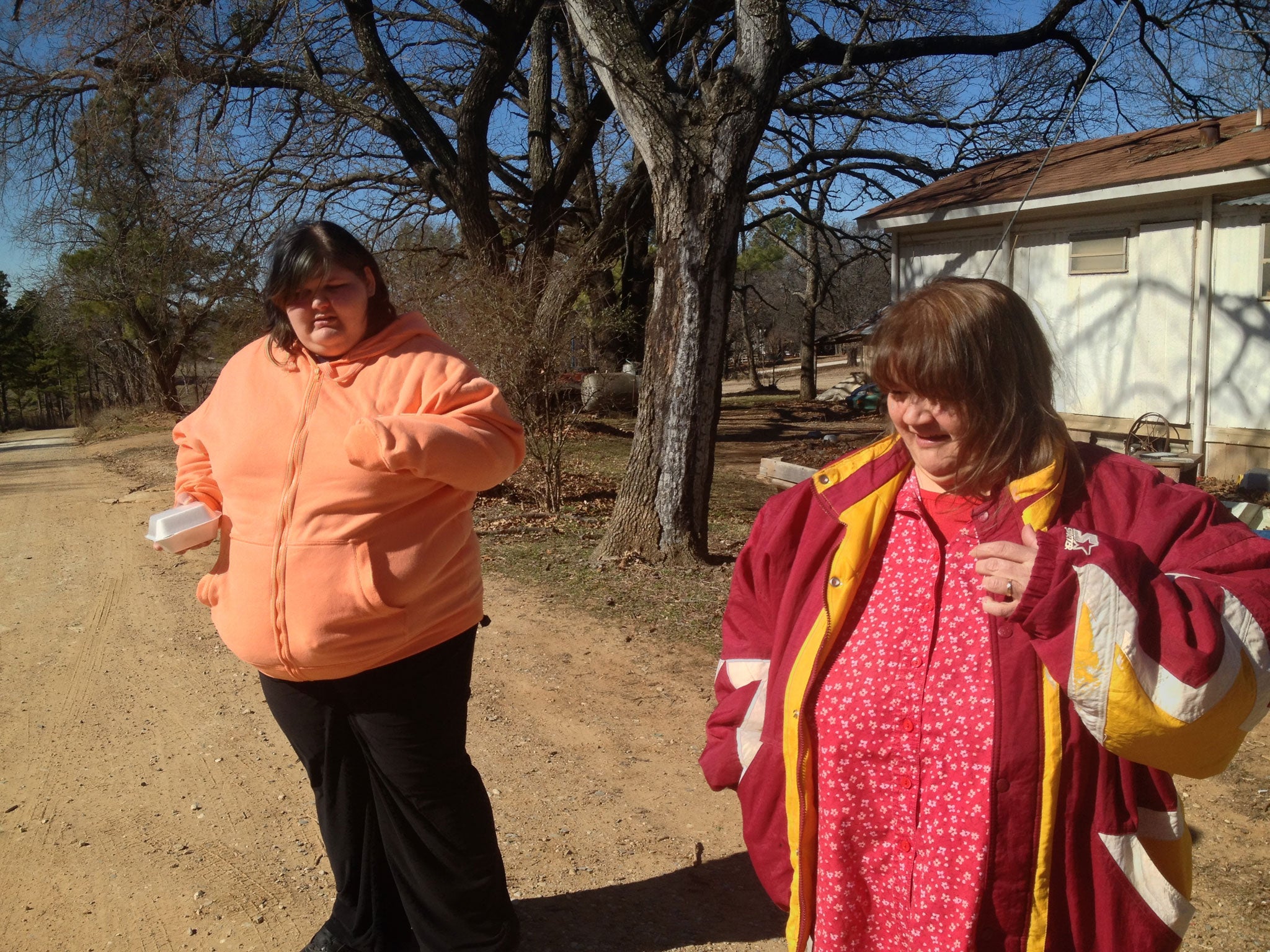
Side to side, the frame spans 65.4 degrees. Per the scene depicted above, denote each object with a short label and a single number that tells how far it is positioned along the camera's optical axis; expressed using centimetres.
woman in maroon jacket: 137
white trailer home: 982
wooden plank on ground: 923
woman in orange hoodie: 225
